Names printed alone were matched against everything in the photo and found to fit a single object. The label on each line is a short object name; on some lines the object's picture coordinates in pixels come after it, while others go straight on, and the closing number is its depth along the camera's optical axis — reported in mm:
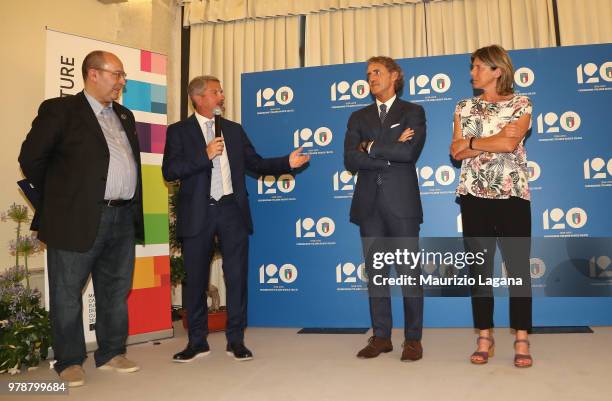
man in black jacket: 2920
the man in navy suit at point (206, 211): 3354
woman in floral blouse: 2975
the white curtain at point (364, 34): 5621
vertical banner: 4059
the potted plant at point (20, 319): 3234
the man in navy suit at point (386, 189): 3248
